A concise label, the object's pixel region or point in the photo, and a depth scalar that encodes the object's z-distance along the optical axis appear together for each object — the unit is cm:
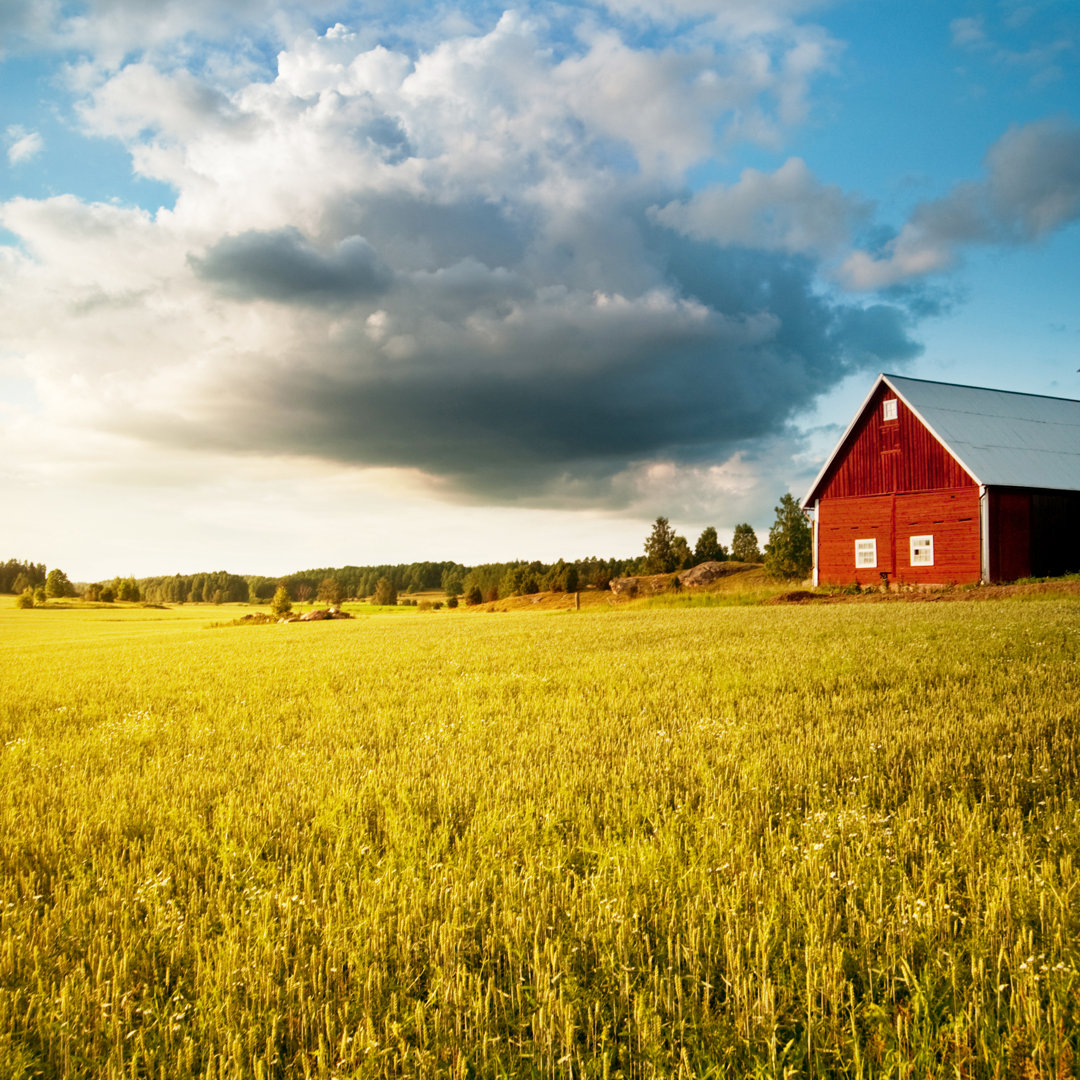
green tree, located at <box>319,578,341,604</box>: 14649
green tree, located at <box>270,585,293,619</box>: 7781
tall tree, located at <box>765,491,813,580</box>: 7512
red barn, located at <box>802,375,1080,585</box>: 3559
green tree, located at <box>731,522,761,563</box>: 10856
